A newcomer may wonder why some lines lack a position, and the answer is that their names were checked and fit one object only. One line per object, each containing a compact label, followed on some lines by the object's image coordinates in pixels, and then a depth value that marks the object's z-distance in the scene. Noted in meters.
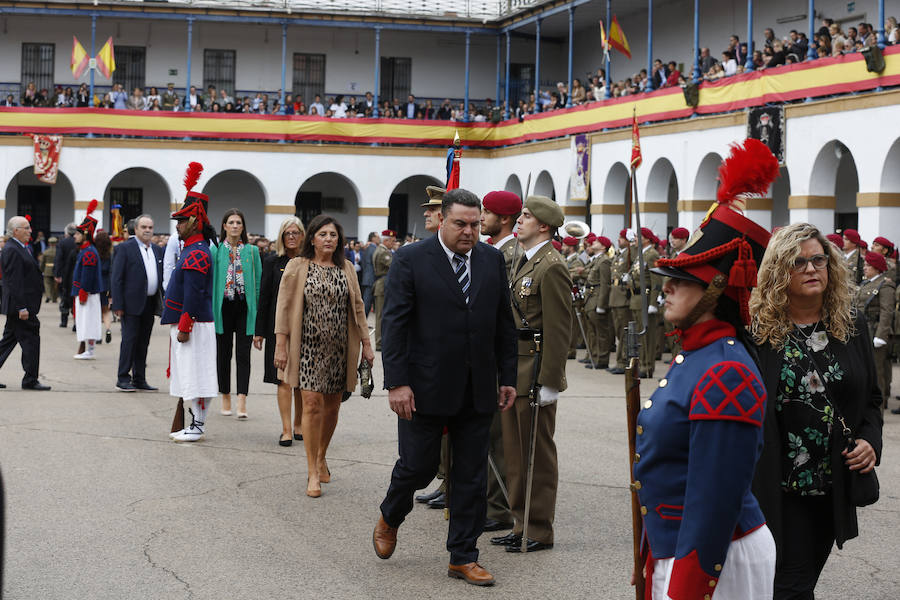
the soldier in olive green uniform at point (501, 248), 6.91
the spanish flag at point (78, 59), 35.53
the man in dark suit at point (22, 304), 12.67
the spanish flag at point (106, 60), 35.41
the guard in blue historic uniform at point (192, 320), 9.32
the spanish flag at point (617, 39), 30.02
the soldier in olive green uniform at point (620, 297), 16.55
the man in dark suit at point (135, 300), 12.72
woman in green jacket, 10.41
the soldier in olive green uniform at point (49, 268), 31.05
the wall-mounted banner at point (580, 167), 30.88
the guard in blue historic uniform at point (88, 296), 16.41
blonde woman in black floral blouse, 4.16
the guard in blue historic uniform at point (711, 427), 3.08
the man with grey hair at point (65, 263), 20.22
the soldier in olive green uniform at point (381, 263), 19.80
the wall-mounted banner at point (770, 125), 23.05
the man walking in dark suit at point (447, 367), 5.72
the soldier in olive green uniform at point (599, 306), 17.28
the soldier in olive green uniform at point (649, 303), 15.42
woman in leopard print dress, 7.83
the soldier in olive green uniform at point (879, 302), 12.37
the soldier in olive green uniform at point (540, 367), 6.34
